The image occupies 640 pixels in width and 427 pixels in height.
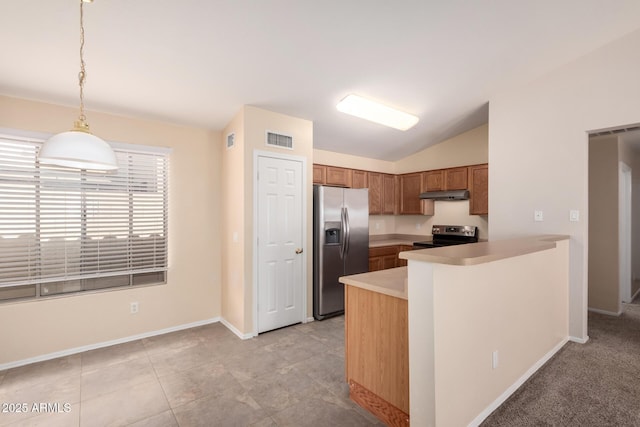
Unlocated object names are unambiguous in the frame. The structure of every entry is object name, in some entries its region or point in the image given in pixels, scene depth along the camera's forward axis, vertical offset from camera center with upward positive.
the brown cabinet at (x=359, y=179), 5.25 +0.59
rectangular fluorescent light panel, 3.58 +1.25
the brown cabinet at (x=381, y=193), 5.53 +0.36
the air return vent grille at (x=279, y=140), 3.68 +0.89
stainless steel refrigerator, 4.07 -0.40
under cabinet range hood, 4.89 +0.28
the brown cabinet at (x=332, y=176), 4.79 +0.60
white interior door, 3.62 -0.36
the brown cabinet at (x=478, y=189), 4.73 +0.35
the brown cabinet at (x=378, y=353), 1.96 -0.97
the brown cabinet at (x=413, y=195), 5.55 +0.32
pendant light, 1.64 +0.35
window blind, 2.90 -0.03
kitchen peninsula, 1.68 -0.78
